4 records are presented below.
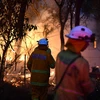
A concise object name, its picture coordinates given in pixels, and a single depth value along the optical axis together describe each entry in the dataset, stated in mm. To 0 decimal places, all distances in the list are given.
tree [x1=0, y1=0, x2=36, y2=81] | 8281
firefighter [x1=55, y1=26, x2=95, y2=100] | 3682
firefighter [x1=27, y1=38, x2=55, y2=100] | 6625
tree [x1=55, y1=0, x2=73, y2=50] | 17727
